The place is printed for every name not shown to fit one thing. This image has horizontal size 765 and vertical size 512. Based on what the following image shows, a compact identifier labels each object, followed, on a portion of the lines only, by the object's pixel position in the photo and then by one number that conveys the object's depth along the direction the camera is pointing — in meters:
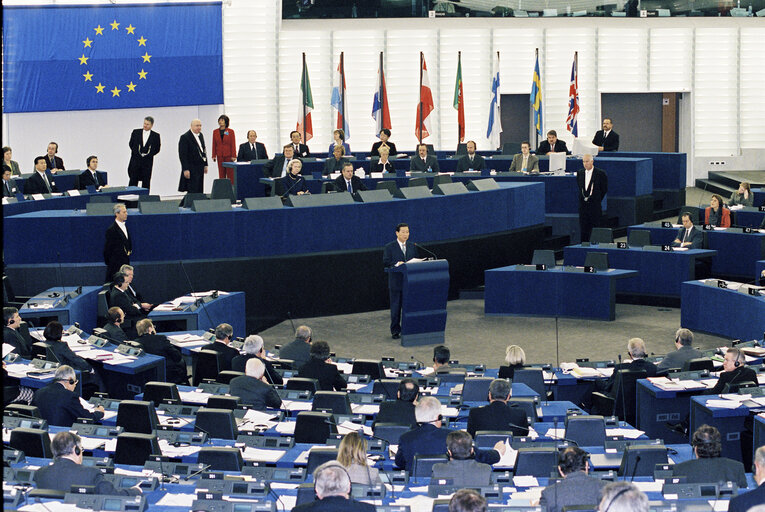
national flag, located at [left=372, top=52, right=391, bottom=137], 23.55
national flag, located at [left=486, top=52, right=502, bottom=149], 24.47
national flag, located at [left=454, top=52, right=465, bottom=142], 24.19
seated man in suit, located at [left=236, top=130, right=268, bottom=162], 21.08
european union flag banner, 22.61
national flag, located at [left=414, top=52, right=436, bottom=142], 23.39
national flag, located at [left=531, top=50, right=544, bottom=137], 24.31
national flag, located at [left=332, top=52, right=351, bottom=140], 23.28
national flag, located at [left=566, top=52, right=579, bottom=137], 24.16
